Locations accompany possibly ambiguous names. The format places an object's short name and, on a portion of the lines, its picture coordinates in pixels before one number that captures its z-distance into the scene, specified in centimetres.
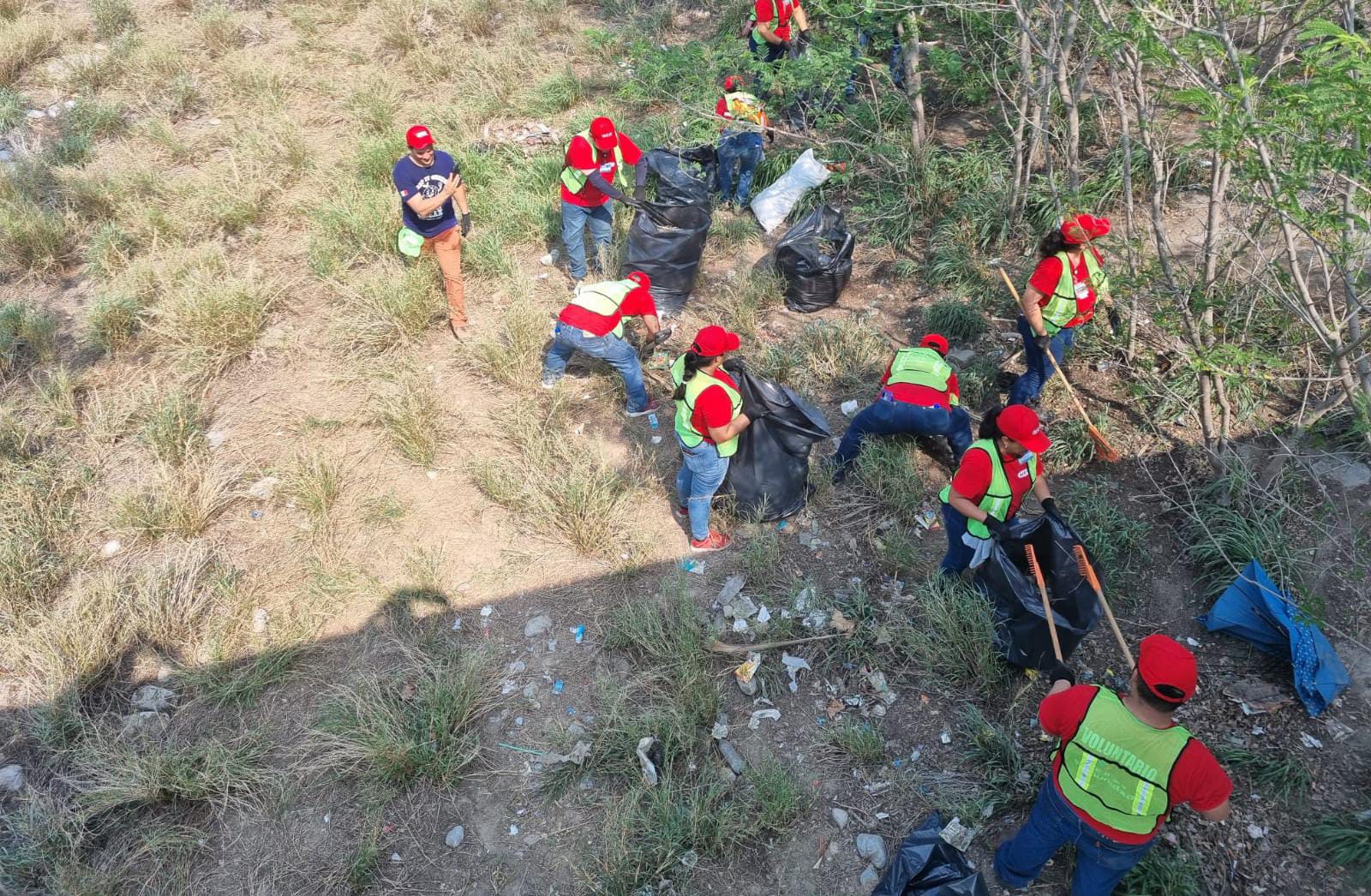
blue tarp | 332
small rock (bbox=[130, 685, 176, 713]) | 374
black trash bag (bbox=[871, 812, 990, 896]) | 275
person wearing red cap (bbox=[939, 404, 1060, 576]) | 334
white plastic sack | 645
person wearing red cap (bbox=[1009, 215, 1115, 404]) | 431
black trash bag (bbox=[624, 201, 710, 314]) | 555
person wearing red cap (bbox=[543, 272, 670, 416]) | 470
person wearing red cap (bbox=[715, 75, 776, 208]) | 625
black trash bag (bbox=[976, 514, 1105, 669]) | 323
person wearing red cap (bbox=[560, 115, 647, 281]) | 538
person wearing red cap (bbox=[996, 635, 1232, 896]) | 237
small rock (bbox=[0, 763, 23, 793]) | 350
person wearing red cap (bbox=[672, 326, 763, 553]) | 374
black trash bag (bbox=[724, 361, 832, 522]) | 407
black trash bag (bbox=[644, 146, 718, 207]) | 560
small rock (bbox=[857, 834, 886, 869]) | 310
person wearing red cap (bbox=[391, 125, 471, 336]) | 513
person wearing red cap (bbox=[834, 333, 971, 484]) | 415
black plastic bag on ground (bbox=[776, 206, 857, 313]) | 552
